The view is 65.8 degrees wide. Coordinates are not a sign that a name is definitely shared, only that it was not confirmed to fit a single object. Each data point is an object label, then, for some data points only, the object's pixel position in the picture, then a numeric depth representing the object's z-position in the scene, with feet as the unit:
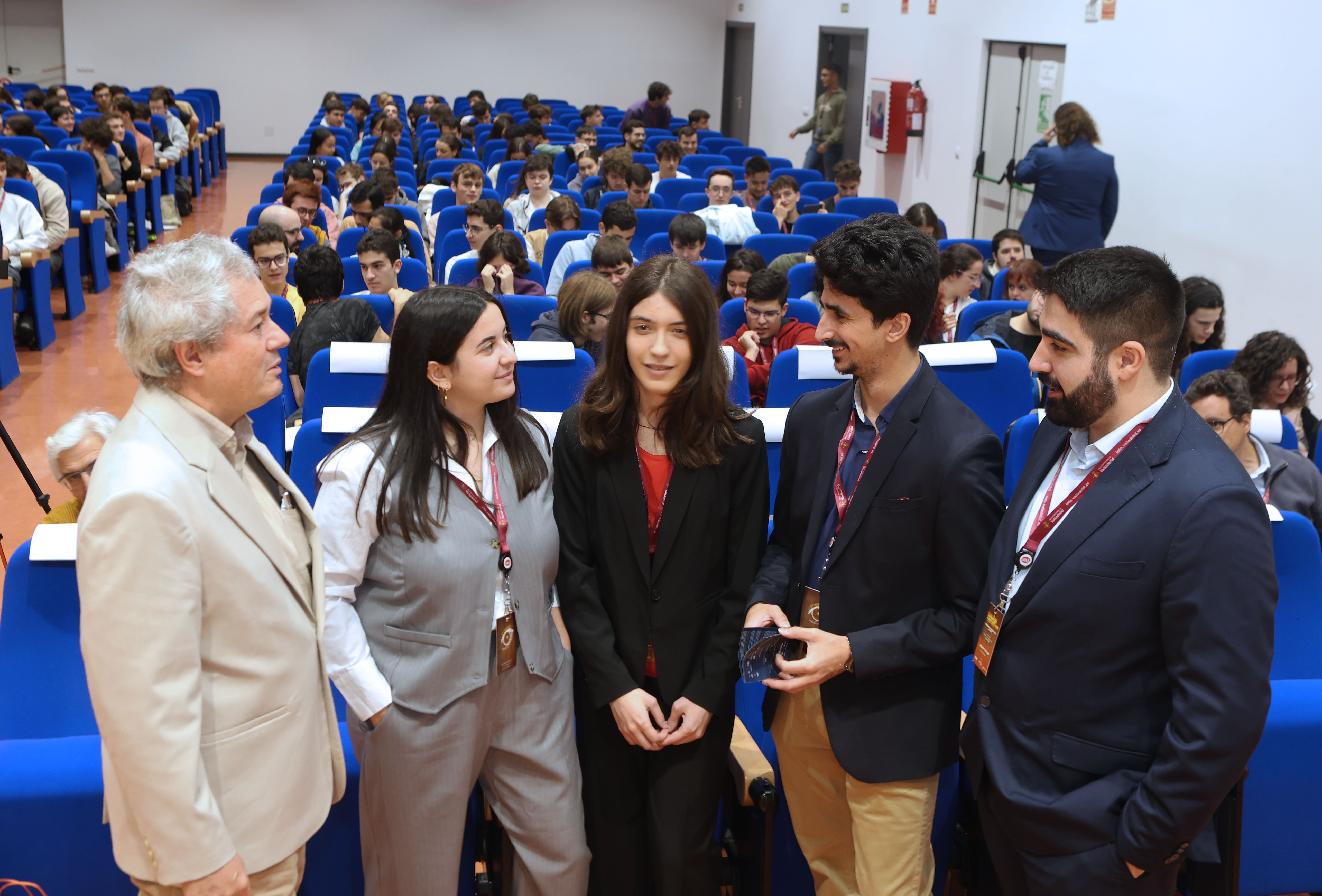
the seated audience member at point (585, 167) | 29.43
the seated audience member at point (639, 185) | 24.18
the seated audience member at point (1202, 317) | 13.37
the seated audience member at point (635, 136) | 38.45
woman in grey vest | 5.47
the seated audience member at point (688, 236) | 18.19
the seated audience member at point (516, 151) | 30.94
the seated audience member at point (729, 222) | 22.43
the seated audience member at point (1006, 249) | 19.34
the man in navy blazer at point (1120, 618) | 4.50
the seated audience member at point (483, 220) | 19.03
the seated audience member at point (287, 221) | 18.07
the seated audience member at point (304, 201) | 20.36
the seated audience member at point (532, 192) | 23.36
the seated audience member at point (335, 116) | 40.88
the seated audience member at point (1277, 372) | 11.32
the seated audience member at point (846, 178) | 26.73
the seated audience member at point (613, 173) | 25.45
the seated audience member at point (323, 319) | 13.19
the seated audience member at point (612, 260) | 15.12
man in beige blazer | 4.21
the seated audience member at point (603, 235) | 18.26
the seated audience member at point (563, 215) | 19.83
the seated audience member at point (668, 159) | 29.58
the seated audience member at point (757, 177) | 26.96
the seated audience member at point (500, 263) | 15.70
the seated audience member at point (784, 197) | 25.23
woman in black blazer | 5.78
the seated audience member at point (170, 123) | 39.75
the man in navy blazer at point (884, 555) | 5.38
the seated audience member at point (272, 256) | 15.56
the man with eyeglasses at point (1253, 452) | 9.34
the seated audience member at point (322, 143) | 32.24
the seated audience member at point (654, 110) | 42.91
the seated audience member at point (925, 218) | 20.97
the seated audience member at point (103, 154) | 27.94
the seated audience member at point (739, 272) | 15.34
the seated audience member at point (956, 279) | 15.93
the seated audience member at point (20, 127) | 30.32
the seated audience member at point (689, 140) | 38.52
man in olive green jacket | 39.63
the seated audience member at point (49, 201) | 22.44
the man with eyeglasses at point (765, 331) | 13.21
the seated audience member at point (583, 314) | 12.59
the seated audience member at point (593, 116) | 42.73
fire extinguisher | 35.17
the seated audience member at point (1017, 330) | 13.83
